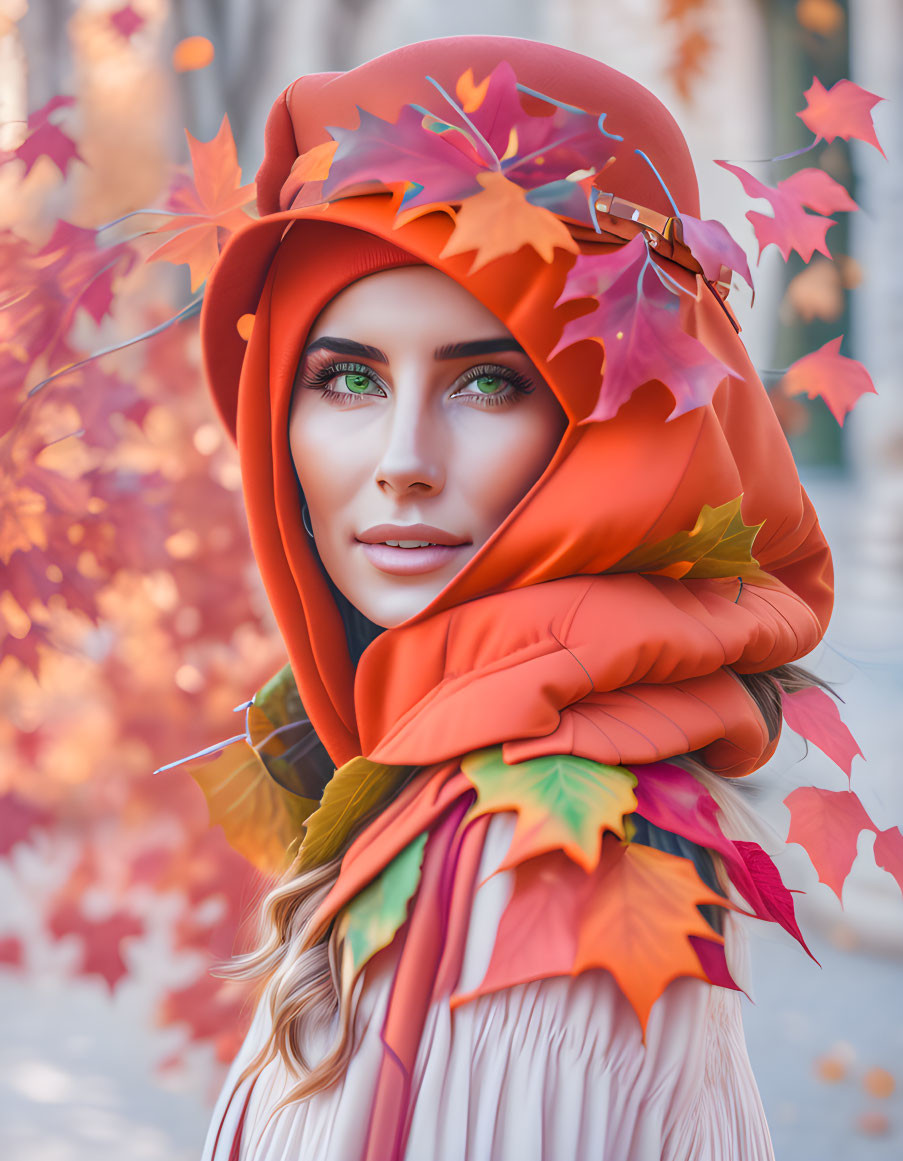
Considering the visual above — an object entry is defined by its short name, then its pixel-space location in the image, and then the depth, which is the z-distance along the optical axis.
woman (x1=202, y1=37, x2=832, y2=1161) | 0.89
